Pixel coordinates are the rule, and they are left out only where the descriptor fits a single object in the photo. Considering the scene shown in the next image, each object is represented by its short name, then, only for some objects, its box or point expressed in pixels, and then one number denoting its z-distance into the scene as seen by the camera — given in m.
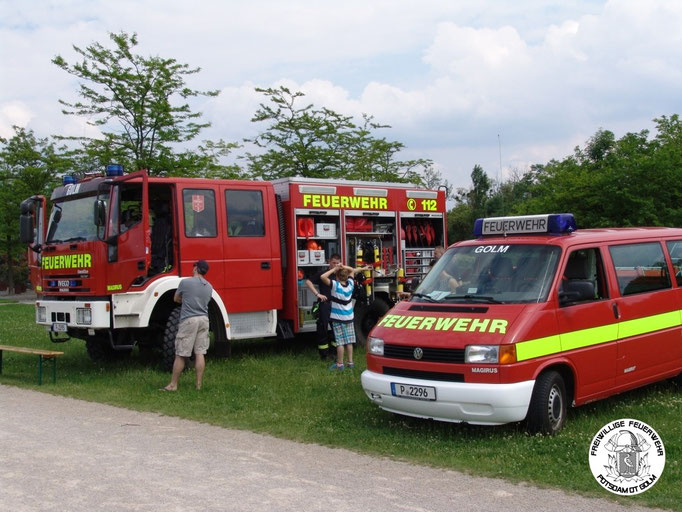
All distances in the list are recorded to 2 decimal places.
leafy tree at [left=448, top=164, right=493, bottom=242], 53.78
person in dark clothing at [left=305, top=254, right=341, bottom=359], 12.19
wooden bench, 10.99
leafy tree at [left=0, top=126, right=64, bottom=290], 33.38
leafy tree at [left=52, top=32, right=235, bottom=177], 21.91
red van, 6.74
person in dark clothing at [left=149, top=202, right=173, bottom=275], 11.59
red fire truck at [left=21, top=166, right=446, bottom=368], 10.98
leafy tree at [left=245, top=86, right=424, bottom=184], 27.19
